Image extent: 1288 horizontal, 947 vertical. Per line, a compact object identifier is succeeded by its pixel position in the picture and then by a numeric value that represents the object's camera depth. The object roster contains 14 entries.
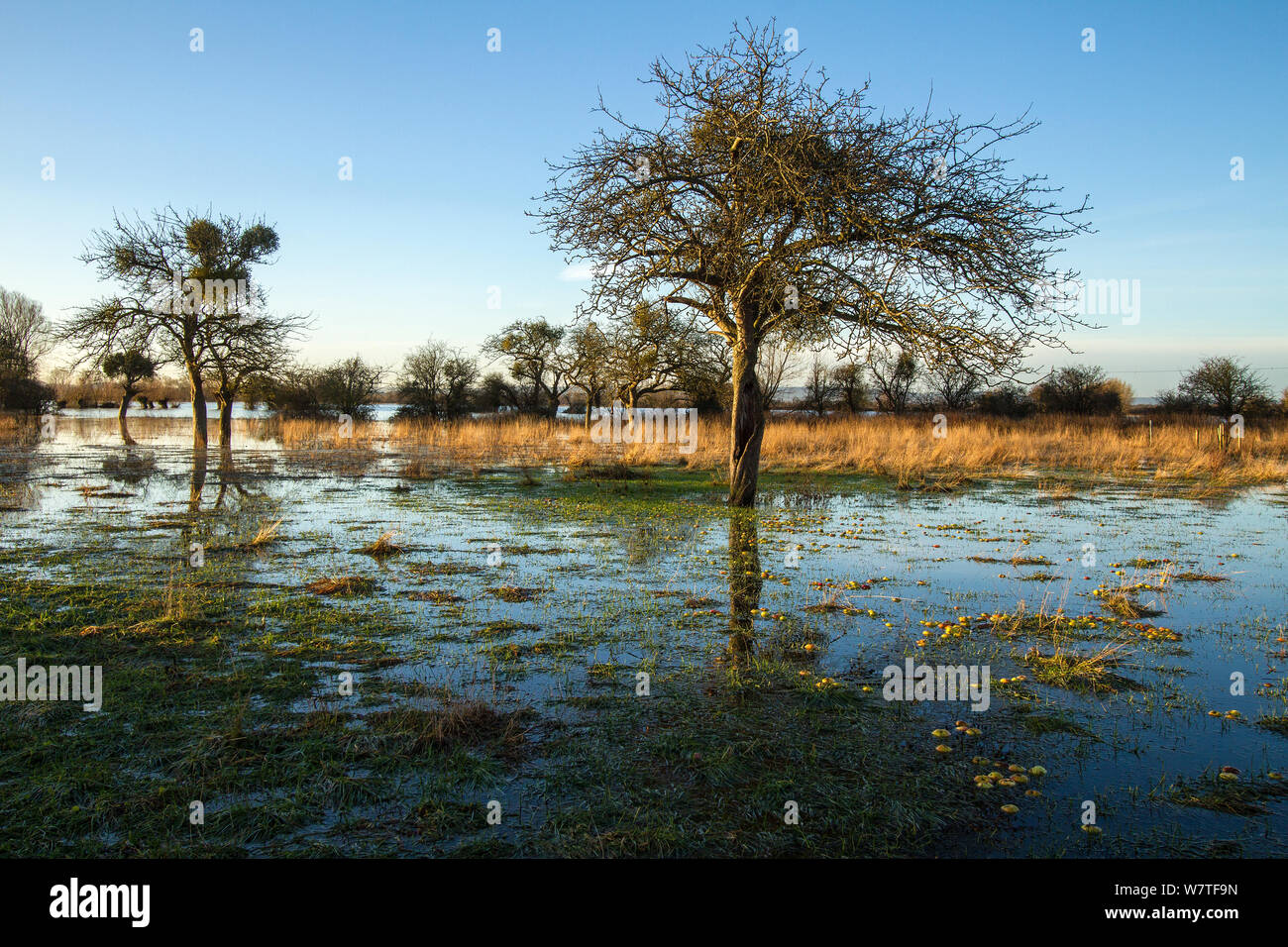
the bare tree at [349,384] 43.97
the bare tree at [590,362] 35.22
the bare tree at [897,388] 47.87
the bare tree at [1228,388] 39.78
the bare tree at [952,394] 48.48
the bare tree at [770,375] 30.78
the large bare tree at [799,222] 10.54
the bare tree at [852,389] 49.77
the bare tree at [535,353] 45.25
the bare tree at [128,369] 31.79
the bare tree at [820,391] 48.96
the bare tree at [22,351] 38.73
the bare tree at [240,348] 23.80
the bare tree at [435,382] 47.28
